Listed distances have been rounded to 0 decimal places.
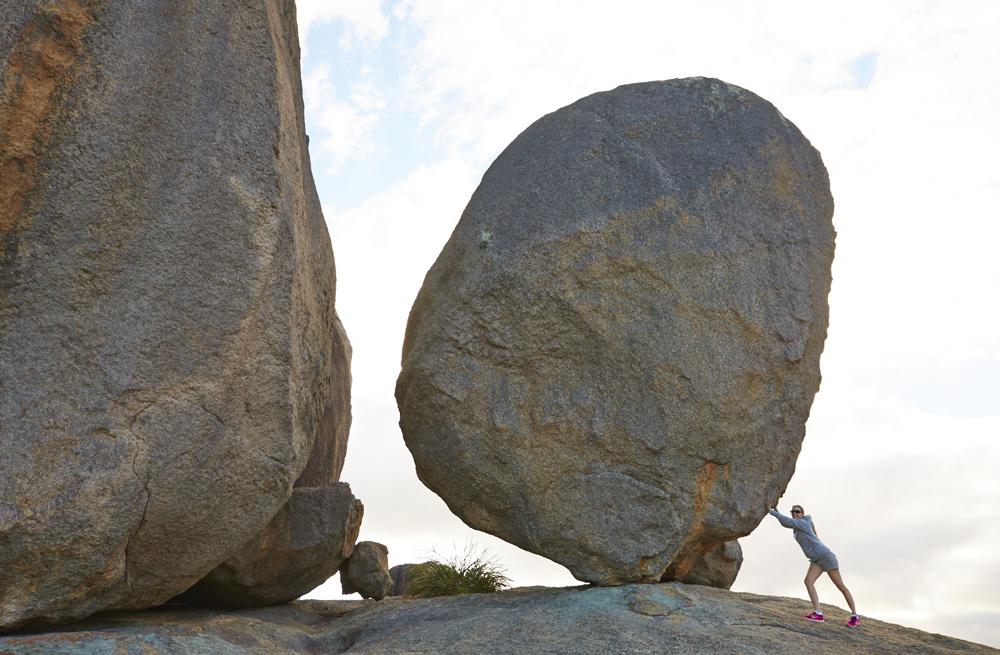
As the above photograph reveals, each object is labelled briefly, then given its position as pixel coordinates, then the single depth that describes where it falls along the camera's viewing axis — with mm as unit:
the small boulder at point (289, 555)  8781
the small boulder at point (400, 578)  12133
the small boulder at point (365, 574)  10234
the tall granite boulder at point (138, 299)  6742
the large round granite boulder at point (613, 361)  8273
